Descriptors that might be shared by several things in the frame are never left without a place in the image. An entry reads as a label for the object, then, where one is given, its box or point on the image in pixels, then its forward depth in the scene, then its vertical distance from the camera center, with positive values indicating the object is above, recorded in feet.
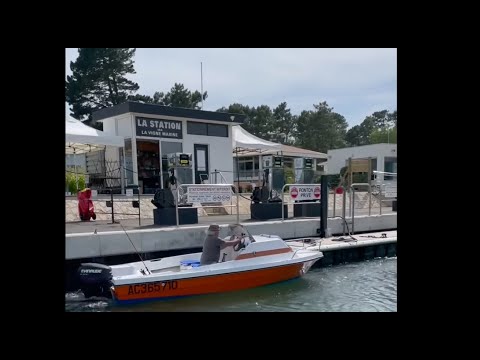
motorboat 24.17 -5.73
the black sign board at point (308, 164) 47.02 +2.25
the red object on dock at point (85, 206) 36.99 -2.01
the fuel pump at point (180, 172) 35.65 +1.33
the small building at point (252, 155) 68.87 +5.98
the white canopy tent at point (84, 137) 42.01 +5.03
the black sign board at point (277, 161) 44.27 +2.48
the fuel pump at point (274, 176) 41.81 +0.78
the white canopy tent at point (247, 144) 66.64 +6.66
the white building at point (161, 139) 53.01 +6.30
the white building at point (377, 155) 94.02 +6.86
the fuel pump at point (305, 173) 47.19 +1.30
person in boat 27.53 -4.41
